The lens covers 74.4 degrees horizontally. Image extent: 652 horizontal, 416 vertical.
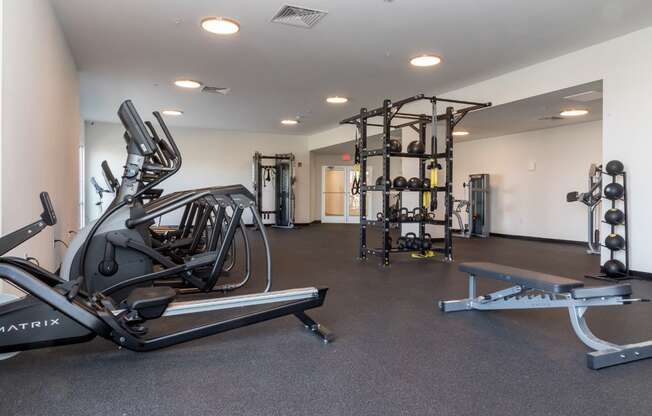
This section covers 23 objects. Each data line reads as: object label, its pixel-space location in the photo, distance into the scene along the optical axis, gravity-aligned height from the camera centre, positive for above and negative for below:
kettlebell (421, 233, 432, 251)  5.66 -0.58
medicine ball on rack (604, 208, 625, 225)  4.33 -0.18
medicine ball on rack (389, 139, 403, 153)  5.39 +0.69
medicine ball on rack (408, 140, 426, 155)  5.52 +0.67
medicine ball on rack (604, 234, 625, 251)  4.34 -0.43
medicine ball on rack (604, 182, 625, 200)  4.31 +0.08
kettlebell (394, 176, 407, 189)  5.48 +0.22
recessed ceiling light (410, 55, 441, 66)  4.96 +1.64
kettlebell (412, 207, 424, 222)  5.68 -0.21
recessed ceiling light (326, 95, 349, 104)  7.16 +1.70
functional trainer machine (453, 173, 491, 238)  8.94 -0.16
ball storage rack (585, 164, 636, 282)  4.35 -0.31
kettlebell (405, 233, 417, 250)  5.67 -0.56
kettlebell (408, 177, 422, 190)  5.53 +0.21
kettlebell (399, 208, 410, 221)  5.62 -0.23
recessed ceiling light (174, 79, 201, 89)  6.11 +1.70
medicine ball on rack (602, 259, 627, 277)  4.34 -0.70
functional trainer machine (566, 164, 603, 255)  6.10 -0.02
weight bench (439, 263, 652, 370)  2.12 -0.57
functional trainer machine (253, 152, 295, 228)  10.89 +0.43
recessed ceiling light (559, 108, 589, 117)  6.42 +1.32
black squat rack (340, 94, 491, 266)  5.27 +0.30
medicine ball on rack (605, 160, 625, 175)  4.30 +0.32
